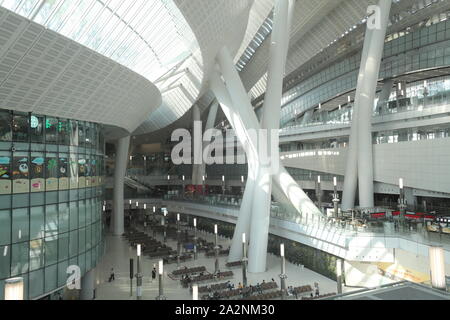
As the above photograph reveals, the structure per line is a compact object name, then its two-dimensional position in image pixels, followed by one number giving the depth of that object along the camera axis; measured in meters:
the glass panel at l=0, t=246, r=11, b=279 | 12.50
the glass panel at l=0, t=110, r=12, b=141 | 12.69
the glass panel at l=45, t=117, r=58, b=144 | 14.52
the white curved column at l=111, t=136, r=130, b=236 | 36.94
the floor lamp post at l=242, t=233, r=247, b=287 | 19.14
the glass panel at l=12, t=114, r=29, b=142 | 13.10
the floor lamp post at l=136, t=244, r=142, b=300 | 16.75
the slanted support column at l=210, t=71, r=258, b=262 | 23.31
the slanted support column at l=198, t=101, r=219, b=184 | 47.53
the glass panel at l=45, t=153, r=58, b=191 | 14.57
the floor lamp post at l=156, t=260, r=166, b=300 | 15.72
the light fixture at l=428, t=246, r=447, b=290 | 6.84
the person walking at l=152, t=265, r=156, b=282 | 21.95
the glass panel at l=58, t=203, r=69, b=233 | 15.23
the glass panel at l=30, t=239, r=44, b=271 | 13.62
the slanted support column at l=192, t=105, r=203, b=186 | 47.12
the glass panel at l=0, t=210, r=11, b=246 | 12.55
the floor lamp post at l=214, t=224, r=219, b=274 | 21.89
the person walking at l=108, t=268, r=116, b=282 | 21.58
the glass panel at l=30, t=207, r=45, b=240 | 13.70
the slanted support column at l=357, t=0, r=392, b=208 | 23.94
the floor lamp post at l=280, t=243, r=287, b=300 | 17.45
